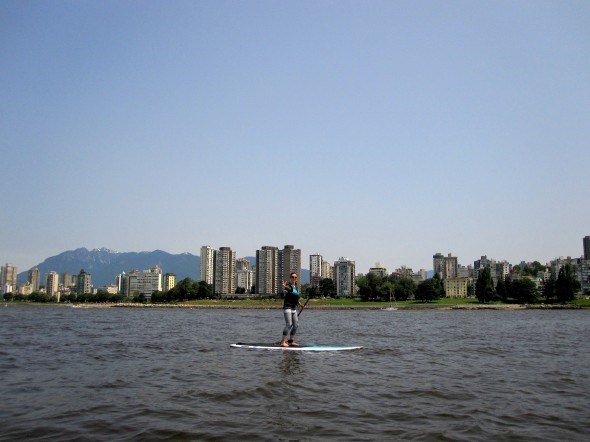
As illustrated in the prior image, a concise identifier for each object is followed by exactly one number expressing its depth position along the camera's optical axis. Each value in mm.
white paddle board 20203
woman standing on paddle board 21047
